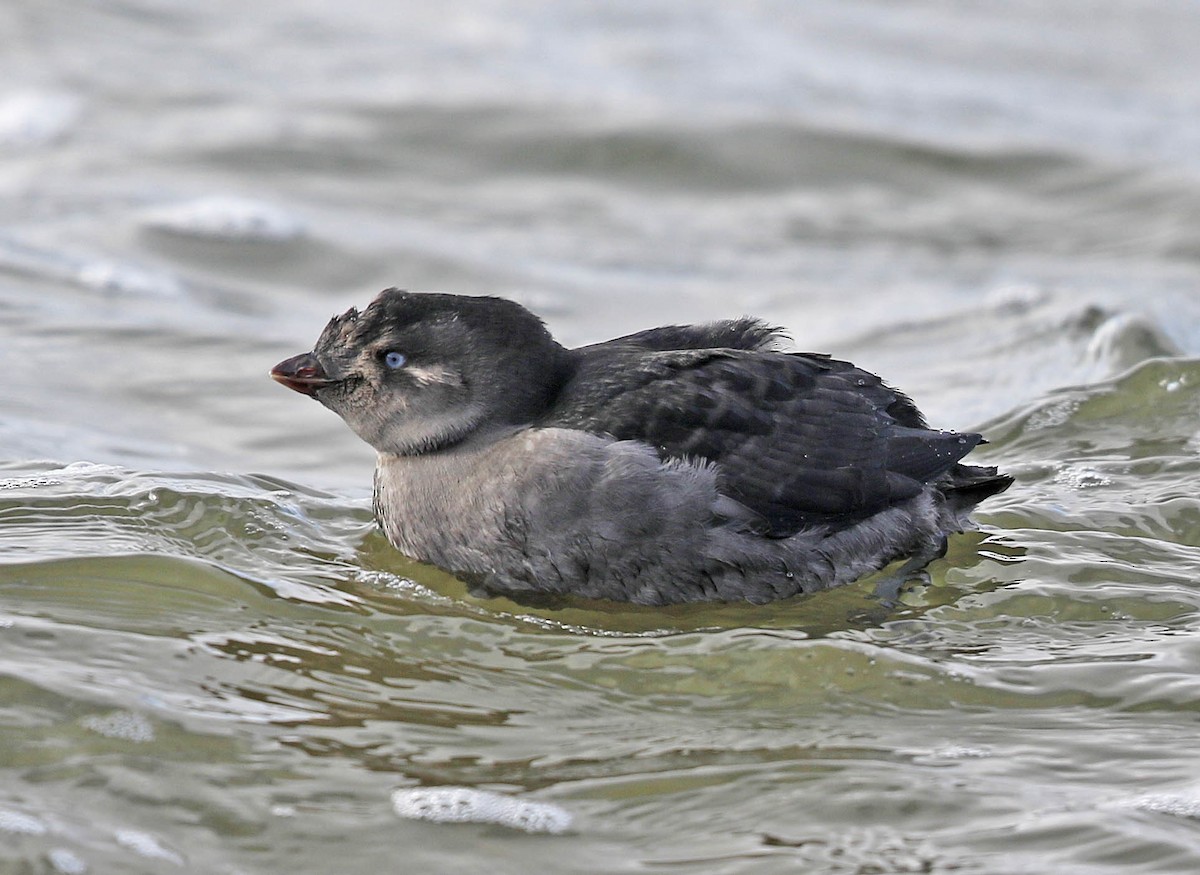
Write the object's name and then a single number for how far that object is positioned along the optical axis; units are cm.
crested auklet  1030
